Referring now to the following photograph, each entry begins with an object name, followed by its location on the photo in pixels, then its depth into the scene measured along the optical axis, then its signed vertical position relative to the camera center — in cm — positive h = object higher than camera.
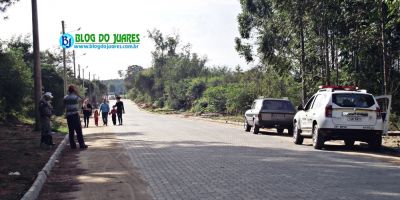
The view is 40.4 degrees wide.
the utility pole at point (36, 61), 2334 +166
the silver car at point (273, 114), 2358 -86
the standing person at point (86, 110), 3250 -70
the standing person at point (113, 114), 3388 -101
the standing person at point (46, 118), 1596 -56
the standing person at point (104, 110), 3368 -75
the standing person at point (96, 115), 3434 -111
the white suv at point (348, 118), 1538 -72
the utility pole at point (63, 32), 4513 +568
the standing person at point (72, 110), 1658 -35
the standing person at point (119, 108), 3175 -62
